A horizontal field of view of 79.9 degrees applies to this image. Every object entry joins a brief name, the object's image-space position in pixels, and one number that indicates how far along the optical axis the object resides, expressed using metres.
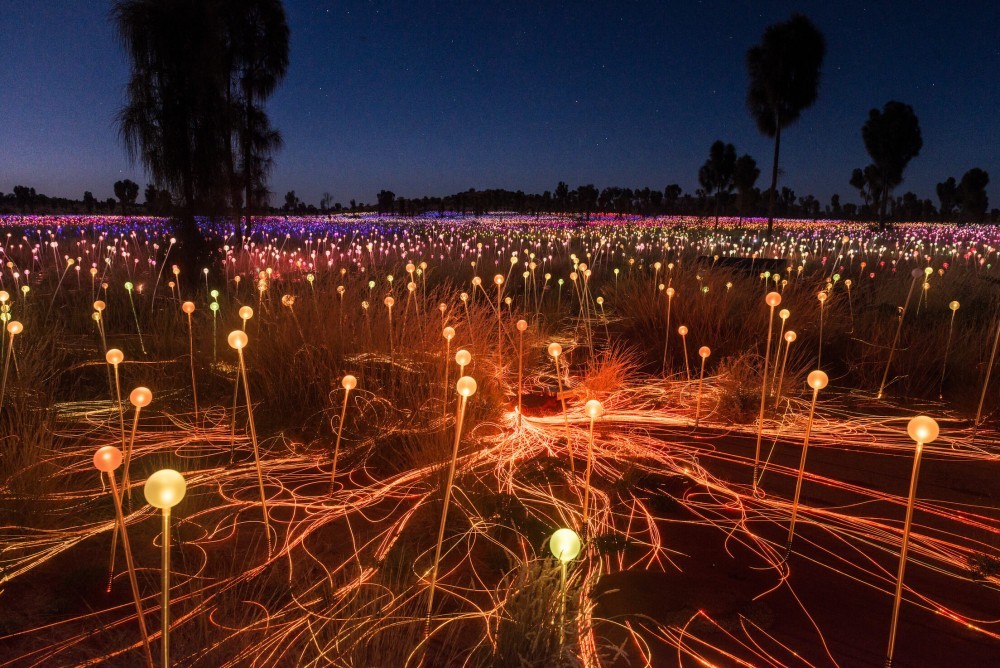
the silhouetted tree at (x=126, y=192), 62.36
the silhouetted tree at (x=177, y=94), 11.21
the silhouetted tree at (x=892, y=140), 37.16
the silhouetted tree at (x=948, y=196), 76.19
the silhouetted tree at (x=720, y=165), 49.59
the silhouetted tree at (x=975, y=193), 66.38
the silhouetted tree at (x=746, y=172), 59.69
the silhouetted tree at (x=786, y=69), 25.20
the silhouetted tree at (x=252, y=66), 16.45
